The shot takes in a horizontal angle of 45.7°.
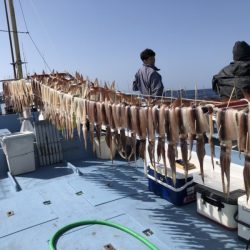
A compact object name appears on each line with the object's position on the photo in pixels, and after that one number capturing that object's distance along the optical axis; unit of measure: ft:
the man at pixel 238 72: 14.64
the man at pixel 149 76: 18.39
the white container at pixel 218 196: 14.57
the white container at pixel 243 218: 13.23
